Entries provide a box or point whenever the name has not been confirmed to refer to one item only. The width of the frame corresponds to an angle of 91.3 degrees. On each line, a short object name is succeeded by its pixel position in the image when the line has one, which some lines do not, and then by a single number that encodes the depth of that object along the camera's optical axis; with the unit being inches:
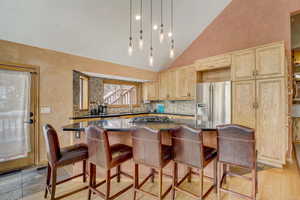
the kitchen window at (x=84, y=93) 168.2
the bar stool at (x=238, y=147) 64.0
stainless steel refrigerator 140.1
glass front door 104.9
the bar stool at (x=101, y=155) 66.6
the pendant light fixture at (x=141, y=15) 128.7
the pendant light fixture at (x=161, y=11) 133.6
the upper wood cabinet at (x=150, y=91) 220.2
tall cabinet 110.7
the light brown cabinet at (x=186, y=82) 177.9
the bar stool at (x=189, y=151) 66.0
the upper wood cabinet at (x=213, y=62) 142.8
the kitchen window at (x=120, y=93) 199.9
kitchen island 79.9
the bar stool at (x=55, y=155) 68.2
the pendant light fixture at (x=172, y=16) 139.8
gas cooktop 102.0
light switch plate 120.3
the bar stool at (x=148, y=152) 66.3
